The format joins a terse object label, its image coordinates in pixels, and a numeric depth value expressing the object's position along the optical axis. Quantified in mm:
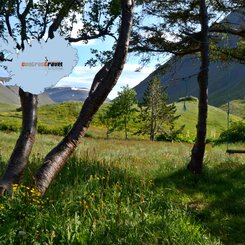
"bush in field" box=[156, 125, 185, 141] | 56588
